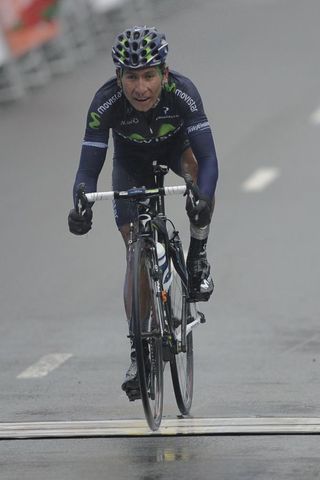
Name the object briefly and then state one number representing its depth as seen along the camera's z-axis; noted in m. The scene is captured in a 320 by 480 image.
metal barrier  44.47
